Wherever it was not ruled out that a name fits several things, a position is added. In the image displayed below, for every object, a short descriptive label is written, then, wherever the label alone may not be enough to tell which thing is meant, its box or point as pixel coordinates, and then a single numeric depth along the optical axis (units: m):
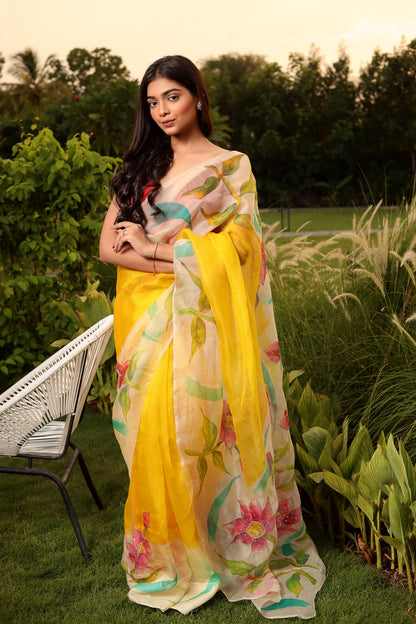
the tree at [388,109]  27.22
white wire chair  2.73
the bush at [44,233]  5.04
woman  2.39
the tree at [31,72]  35.66
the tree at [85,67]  38.53
